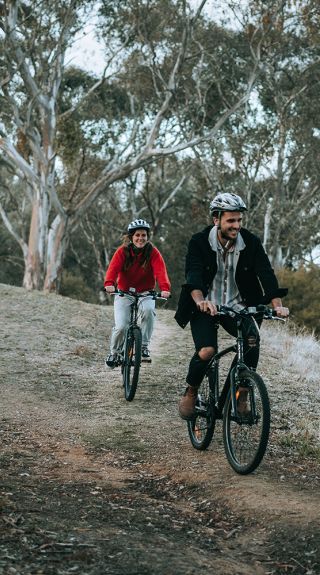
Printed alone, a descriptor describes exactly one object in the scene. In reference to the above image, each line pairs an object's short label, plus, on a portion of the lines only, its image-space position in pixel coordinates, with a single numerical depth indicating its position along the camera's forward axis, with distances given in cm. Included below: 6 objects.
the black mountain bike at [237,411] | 546
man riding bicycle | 599
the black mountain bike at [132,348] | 888
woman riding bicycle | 913
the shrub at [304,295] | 2533
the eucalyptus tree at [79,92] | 2356
